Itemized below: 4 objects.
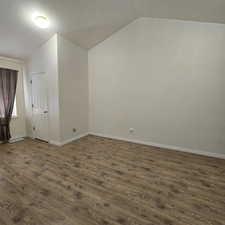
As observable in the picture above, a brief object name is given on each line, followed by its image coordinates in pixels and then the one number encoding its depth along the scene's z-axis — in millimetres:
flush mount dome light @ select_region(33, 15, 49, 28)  2646
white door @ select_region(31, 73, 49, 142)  3761
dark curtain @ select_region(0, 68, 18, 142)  3629
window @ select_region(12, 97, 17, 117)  4062
